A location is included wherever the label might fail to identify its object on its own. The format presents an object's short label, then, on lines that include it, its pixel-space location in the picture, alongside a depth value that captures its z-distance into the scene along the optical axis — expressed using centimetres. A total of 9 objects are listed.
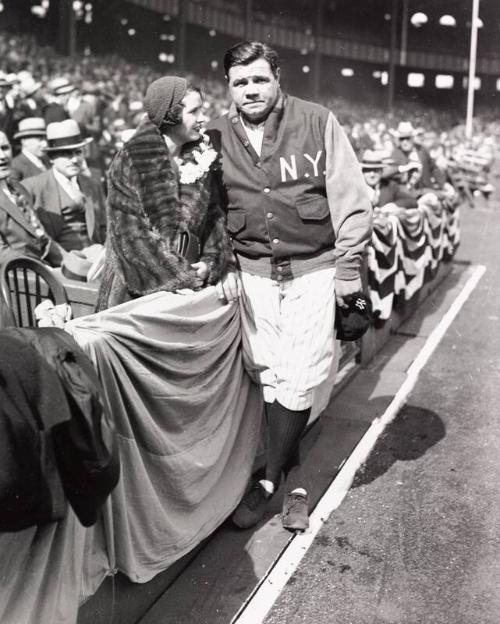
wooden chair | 467
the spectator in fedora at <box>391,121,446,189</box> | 1209
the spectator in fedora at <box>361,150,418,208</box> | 940
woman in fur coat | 379
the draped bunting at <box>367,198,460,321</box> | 717
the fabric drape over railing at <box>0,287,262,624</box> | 269
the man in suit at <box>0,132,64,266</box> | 614
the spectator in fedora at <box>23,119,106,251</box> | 691
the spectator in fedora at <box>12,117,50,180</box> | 841
